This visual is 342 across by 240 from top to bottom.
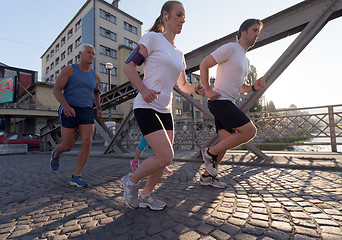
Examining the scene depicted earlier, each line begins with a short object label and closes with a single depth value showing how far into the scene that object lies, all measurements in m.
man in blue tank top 2.93
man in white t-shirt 2.35
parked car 13.56
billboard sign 28.09
